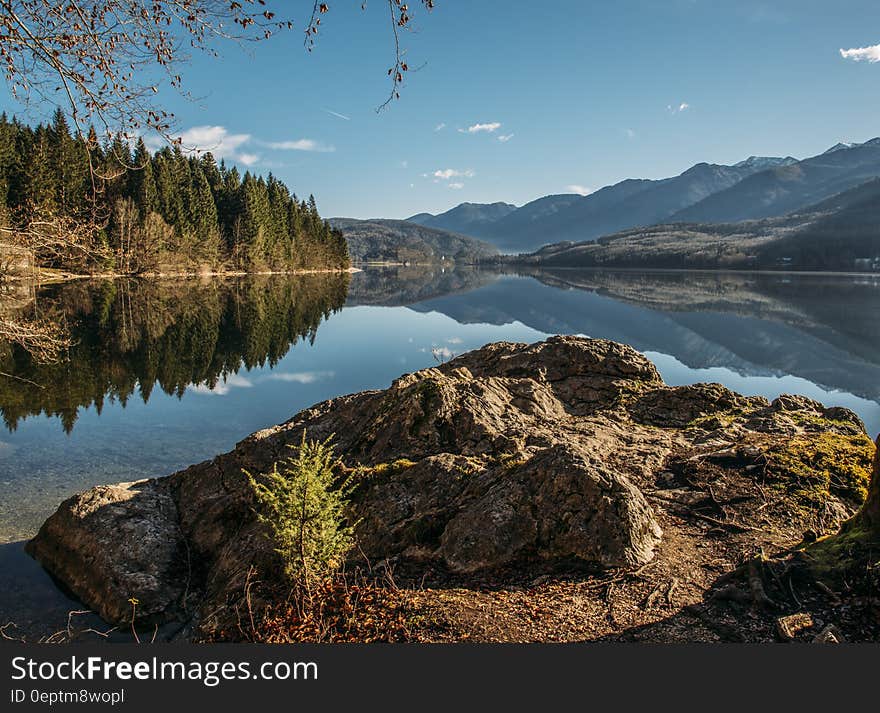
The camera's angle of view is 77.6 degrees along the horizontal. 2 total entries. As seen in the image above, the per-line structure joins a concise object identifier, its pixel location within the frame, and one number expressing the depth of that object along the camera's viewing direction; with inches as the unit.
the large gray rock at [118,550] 302.7
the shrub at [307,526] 207.9
